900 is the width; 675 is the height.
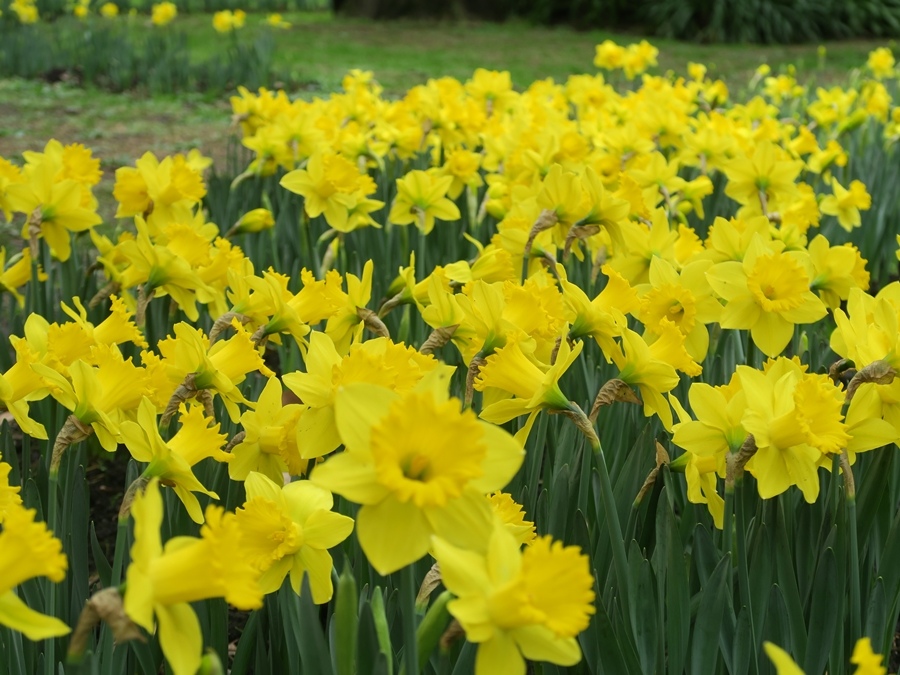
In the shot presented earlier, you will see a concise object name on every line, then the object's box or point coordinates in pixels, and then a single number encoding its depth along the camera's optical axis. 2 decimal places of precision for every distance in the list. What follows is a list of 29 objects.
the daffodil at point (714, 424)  1.30
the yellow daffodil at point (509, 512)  1.12
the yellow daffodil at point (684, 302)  1.71
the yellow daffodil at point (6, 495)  0.99
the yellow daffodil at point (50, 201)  2.27
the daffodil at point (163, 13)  9.23
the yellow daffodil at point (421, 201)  2.74
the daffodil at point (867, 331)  1.34
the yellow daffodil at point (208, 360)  1.38
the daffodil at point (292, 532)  1.12
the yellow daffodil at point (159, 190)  2.49
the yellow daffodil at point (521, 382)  1.23
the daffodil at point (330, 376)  1.11
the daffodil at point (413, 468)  0.80
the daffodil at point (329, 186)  2.67
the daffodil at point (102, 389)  1.26
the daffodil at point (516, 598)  0.81
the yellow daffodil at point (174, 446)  1.21
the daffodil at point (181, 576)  0.79
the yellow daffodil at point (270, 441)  1.27
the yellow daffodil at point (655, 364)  1.39
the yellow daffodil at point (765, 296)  1.71
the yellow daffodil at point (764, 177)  2.91
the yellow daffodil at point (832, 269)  1.90
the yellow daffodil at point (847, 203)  3.05
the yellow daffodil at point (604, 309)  1.54
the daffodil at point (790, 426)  1.22
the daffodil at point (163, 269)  1.99
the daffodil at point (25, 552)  0.76
